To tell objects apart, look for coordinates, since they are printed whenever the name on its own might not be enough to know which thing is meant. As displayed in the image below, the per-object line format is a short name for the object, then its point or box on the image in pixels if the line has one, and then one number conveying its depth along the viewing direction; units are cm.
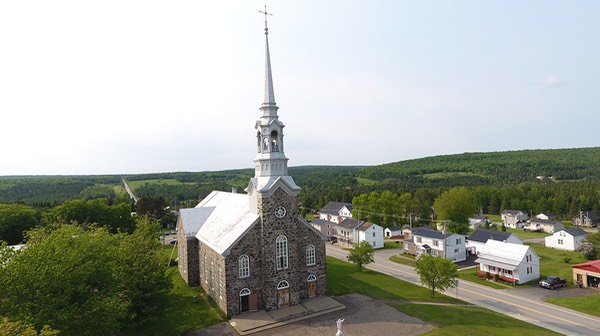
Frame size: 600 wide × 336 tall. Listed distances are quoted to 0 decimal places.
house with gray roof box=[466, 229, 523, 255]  5047
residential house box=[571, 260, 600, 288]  3625
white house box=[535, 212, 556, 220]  8521
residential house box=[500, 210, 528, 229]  8298
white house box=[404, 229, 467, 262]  5025
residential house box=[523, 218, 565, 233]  7488
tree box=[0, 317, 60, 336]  1441
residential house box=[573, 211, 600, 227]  8044
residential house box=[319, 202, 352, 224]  8388
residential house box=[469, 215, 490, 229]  7899
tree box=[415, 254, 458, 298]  3231
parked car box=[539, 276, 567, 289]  3722
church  2848
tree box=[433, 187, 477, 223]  6550
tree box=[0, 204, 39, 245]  5491
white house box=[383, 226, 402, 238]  6981
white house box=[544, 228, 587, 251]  5575
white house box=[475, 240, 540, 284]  3959
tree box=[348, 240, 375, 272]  4253
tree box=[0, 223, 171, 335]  1908
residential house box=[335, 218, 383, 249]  5953
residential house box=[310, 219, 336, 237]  7191
